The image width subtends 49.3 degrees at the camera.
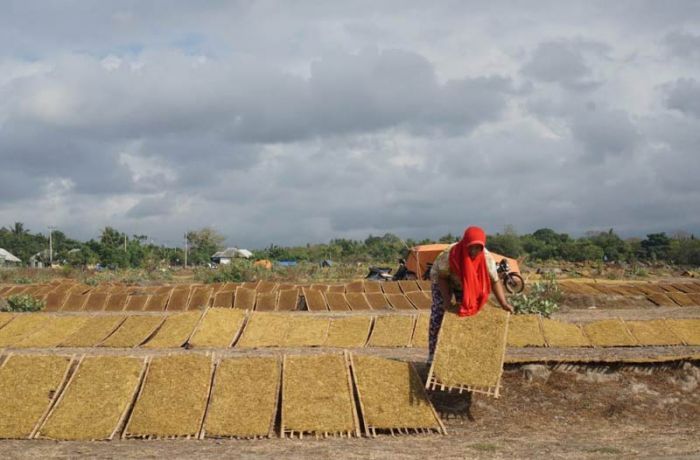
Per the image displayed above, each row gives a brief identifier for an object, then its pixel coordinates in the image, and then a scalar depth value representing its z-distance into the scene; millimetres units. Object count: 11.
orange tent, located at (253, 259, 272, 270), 33656
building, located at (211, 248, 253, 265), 78125
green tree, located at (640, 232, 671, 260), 60812
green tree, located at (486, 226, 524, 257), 58122
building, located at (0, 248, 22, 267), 63969
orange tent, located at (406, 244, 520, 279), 25836
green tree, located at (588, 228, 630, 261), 60531
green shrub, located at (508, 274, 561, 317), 14164
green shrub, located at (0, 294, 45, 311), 17562
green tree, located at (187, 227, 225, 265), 82188
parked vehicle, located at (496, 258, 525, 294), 18656
